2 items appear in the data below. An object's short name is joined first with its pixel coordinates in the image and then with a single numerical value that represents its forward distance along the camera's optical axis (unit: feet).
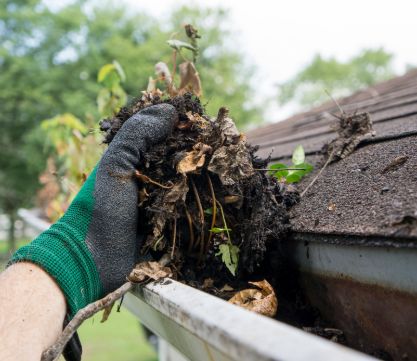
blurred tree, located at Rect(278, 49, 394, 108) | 80.53
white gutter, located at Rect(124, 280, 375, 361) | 0.55
